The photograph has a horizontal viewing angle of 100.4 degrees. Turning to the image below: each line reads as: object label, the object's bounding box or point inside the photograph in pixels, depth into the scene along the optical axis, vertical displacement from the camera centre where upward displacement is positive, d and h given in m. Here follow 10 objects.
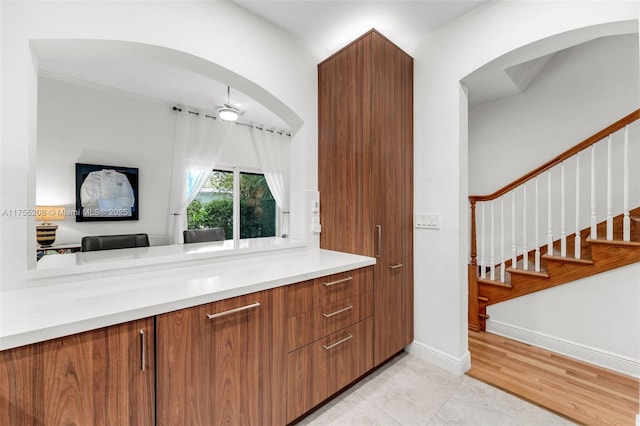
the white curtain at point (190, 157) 3.98 +0.87
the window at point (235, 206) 4.35 +0.15
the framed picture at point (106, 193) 3.34 +0.28
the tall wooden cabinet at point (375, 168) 1.91 +0.35
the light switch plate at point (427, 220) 2.08 -0.06
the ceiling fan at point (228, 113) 3.28 +1.25
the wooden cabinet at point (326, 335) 1.39 -0.71
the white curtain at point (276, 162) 4.84 +0.98
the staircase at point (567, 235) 2.04 -0.20
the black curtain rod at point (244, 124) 3.94 +1.56
